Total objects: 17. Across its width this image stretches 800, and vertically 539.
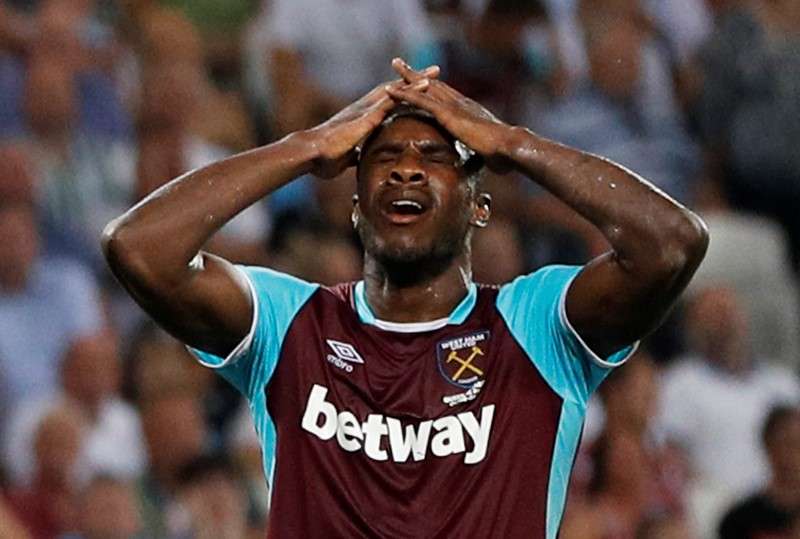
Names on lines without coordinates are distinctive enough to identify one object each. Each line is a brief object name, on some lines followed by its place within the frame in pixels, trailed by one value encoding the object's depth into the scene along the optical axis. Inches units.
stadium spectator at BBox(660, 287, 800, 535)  713.6
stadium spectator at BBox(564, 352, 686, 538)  680.4
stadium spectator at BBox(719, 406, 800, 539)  688.4
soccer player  386.9
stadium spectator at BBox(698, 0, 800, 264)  778.2
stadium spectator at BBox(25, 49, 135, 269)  711.1
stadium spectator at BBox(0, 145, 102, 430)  671.1
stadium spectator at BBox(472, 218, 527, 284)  704.4
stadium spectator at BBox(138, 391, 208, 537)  649.6
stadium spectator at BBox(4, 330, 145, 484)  653.3
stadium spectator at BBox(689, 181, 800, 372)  757.3
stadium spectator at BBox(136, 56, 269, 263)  723.4
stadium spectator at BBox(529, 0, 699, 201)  772.0
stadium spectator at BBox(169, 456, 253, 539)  645.3
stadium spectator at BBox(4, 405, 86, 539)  636.7
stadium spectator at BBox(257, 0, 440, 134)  776.3
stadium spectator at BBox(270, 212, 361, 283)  708.0
